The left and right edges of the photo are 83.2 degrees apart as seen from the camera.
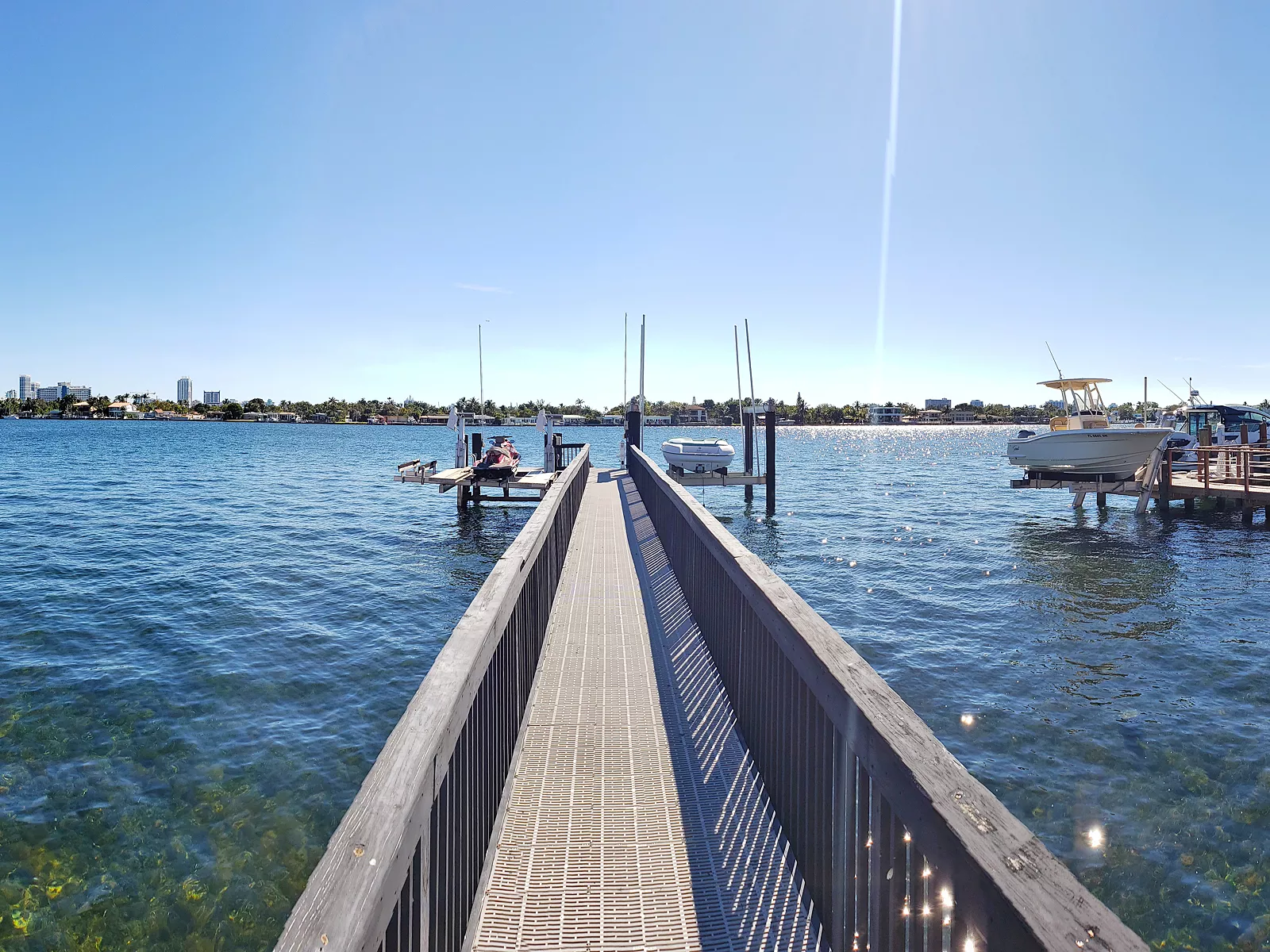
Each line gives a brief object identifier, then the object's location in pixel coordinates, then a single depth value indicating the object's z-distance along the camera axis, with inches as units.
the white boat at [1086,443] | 1059.9
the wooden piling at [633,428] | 979.9
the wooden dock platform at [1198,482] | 950.4
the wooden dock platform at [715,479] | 1099.3
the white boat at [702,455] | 1330.0
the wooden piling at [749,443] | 1312.7
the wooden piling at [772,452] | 1076.5
